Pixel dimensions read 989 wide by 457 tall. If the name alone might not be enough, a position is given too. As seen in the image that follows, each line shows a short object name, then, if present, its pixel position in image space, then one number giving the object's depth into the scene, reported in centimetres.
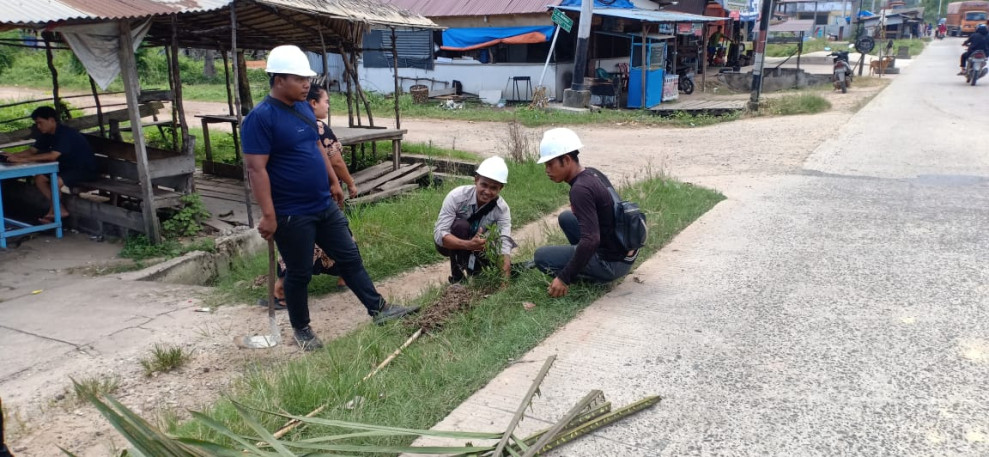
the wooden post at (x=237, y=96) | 666
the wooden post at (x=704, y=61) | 2249
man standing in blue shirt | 398
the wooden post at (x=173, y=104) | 827
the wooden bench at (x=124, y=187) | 713
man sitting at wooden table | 745
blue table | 671
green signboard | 1742
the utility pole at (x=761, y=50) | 1636
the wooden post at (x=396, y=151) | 965
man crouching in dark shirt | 439
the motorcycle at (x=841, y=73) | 1970
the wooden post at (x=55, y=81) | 878
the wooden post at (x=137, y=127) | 662
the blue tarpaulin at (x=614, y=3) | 1884
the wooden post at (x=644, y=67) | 1756
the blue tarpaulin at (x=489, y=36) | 1898
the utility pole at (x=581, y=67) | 1717
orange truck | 5633
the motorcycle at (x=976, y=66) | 2030
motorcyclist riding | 1970
